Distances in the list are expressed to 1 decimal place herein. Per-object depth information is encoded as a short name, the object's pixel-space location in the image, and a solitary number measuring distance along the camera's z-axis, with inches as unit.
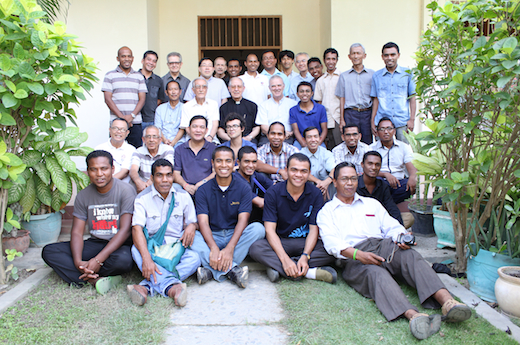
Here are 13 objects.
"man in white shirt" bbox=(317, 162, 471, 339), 102.5
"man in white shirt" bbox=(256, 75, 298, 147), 221.1
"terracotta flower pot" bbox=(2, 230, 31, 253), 156.9
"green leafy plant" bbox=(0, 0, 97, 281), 116.0
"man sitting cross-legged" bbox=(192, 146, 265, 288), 140.4
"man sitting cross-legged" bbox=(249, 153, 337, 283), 134.3
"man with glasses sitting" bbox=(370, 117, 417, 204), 197.8
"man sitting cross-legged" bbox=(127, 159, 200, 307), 125.3
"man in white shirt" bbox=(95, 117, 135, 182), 194.1
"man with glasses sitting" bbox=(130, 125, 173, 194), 186.9
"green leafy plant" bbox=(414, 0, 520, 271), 104.4
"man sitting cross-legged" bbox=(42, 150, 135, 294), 129.0
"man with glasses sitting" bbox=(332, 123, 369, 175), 198.2
